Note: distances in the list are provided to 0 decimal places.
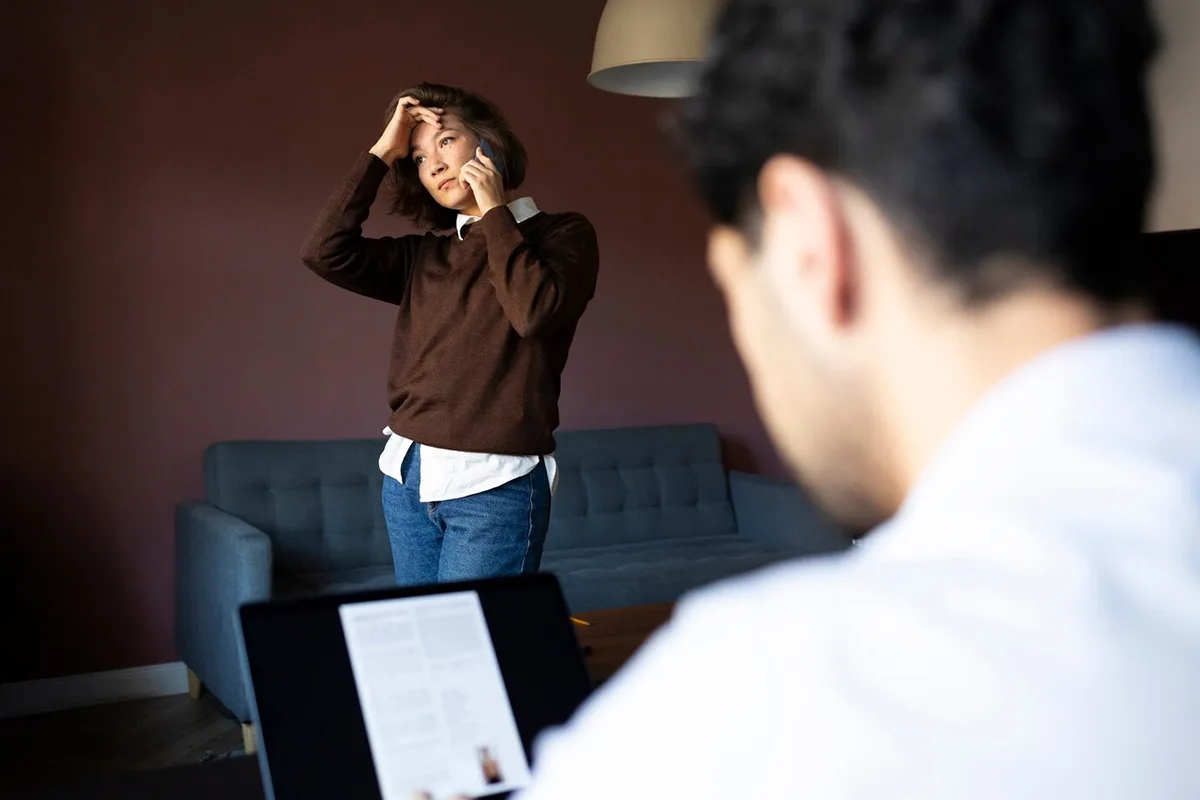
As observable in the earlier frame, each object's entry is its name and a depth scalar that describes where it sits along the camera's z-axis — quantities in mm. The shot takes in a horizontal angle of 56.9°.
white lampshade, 2090
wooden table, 2055
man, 318
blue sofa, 3031
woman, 1690
